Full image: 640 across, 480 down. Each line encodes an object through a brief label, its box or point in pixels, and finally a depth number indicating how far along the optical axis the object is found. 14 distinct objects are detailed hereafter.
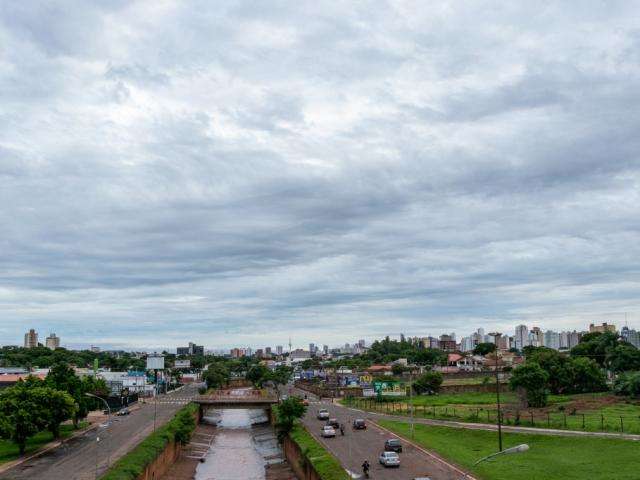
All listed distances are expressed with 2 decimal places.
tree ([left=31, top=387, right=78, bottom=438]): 90.12
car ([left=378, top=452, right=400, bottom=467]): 69.56
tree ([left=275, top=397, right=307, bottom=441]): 109.75
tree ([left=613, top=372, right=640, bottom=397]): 130.75
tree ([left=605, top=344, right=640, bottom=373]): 176.88
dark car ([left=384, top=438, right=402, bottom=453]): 77.75
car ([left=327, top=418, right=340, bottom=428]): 105.50
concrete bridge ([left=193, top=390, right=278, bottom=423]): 154.00
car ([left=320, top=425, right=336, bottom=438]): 96.79
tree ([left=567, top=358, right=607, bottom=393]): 155.75
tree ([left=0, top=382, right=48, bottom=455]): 83.12
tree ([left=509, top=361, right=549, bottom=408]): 123.50
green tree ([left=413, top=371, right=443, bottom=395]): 174.75
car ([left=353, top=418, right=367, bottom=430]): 105.21
